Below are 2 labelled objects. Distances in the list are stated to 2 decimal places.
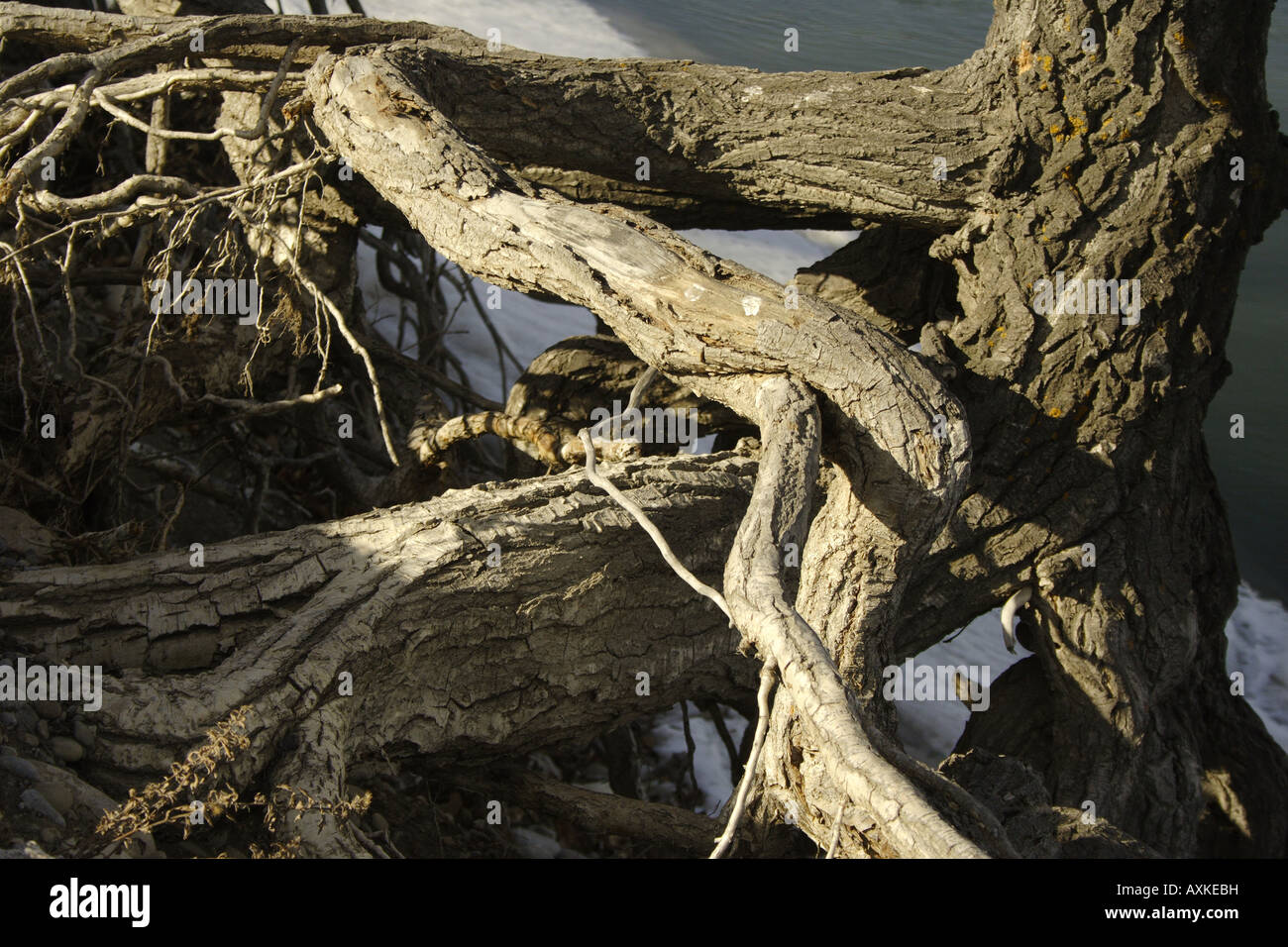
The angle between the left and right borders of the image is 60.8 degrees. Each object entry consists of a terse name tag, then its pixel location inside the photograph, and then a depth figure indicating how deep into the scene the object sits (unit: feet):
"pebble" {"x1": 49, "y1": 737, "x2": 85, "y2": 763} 6.48
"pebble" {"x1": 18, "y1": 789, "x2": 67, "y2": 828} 5.89
